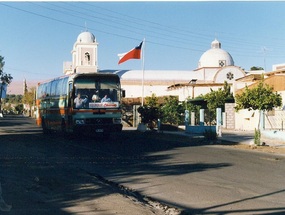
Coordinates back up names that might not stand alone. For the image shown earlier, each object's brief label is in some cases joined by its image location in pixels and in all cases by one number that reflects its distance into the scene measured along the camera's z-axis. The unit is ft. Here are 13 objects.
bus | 77.61
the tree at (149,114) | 108.78
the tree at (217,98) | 141.28
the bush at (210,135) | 83.46
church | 247.91
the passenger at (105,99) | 78.50
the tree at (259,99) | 81.82
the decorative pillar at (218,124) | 97.55
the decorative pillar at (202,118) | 109.51
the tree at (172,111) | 134.31
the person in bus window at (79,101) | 77.46
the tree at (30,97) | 369.50
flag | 132.16
